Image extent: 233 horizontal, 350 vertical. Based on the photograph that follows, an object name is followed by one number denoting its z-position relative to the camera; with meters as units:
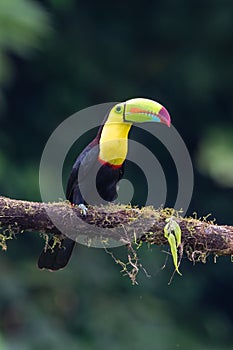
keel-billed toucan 8.13
